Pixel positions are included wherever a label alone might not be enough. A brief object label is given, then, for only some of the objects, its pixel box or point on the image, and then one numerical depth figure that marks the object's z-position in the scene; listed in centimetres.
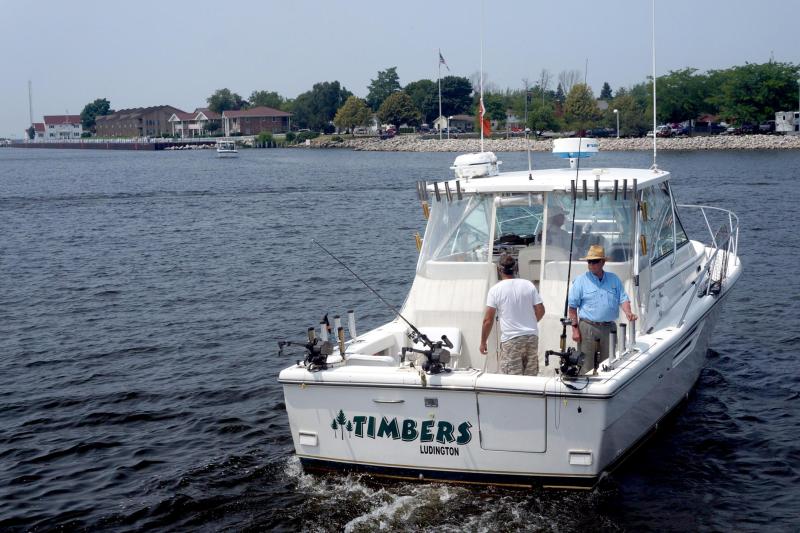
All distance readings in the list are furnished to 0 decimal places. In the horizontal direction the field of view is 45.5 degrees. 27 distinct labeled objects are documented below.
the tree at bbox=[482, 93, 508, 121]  10606
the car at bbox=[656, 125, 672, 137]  10394
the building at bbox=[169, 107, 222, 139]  18850
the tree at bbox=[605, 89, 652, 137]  10309
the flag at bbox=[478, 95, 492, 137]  1251
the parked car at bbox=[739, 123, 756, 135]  9949
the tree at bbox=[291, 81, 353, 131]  17050
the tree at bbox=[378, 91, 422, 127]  14900
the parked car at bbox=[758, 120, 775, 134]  9971
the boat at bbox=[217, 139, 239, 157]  11694
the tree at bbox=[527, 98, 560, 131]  7907
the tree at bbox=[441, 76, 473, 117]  14562
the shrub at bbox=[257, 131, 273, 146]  15488
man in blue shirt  912
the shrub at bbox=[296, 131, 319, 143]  15425
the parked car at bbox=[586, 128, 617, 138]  10014
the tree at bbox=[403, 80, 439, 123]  15034
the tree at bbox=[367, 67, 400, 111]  18350
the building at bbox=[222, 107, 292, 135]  17395
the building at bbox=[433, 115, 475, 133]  14300
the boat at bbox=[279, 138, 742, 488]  813
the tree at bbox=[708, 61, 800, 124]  9881
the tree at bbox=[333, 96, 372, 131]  15600
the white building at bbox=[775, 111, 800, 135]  9506
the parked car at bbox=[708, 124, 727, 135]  10706
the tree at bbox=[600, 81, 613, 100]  17272
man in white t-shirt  880
